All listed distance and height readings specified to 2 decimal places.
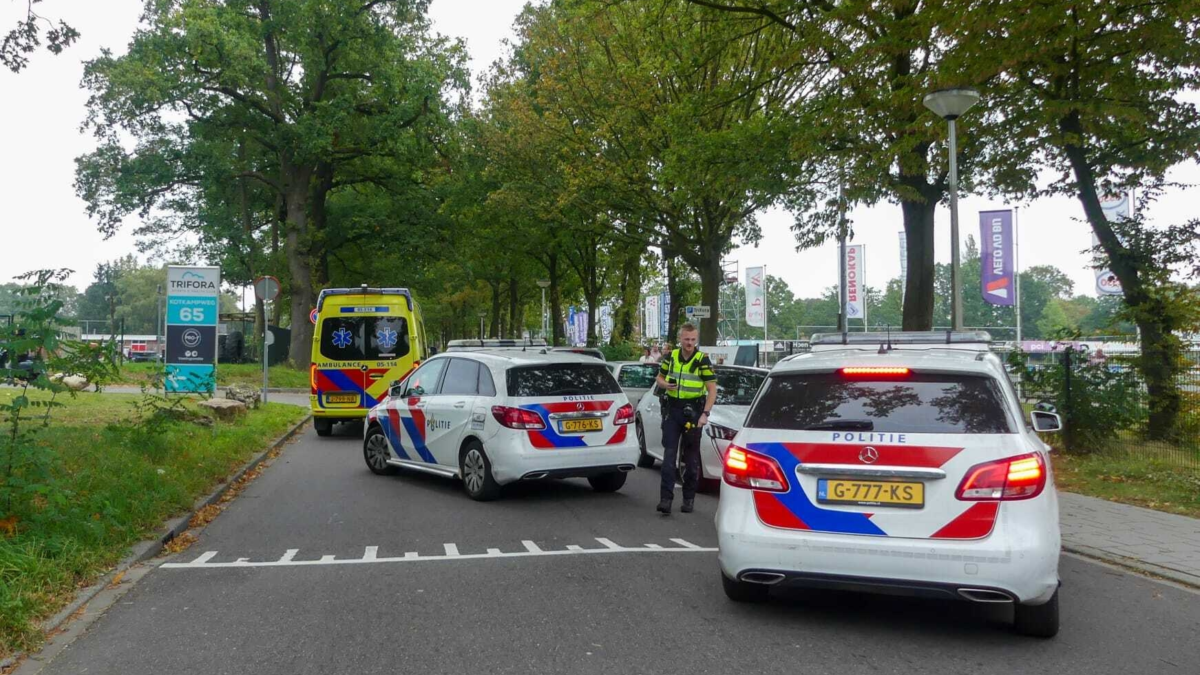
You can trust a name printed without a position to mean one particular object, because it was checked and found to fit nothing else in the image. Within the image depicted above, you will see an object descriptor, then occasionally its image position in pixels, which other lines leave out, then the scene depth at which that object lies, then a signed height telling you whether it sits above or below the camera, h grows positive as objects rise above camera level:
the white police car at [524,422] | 9.52 -0.65
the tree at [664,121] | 16.45 +5.42
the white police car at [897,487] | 4.79 -0.66
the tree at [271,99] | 27.77 +8.13
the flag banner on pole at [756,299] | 55.94 +3.65
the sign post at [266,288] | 20.91 +1.56
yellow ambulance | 16.92 +0.14
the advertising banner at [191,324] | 14.98 +0.54
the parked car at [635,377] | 14.42 -0.27
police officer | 9.01 -0.43
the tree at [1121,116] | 11.60 +3.47
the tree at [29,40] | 9.98 +3.39
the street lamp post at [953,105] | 12.34 +3.37
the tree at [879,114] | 13.59 +3.76
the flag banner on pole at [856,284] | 47.15 +3.81
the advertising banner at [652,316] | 68.24 +3.24
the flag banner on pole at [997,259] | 34.25 +3.77
